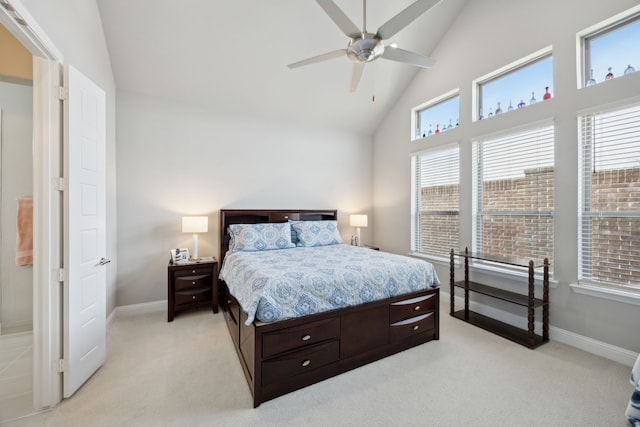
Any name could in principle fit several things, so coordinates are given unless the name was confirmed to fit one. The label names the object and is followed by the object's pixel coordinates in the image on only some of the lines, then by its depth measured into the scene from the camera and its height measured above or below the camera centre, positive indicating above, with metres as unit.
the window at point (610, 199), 2.32 +0.14
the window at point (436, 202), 3.87 +0.17
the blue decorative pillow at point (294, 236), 3.98 -0.38
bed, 1.90 -0.86
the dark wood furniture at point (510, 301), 2.63 -0.95
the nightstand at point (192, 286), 3.24 -0.98
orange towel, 2.63 -0.21
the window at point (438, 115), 3.90 +1.58
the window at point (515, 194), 2.89 +0.23
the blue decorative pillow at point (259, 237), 3.50 -0.36
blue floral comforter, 1.96 -0.61
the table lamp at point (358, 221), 4.80 -0.17
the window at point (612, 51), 2.37 +1.57
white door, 1.87 -0.16
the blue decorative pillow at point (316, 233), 3.92 -0.33
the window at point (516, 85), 2.94 +1.59
